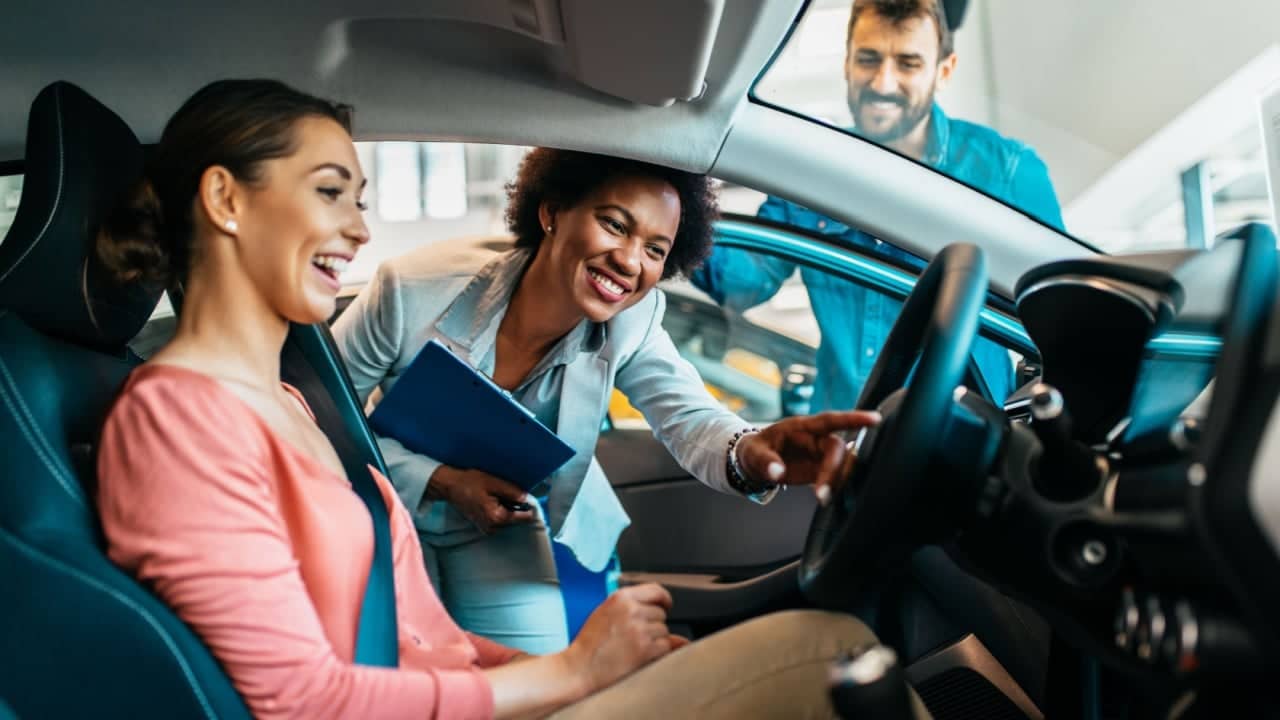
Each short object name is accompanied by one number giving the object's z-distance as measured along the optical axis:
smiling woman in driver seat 0.87
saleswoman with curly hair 1.58
